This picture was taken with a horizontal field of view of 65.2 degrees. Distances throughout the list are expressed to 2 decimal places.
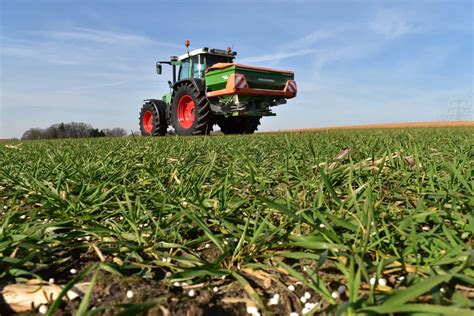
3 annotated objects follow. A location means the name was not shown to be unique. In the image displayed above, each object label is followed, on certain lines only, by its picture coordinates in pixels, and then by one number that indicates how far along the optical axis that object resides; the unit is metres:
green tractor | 9.27
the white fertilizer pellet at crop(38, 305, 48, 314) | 0.81
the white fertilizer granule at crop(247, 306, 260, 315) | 0.80
